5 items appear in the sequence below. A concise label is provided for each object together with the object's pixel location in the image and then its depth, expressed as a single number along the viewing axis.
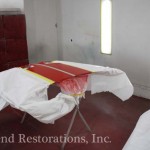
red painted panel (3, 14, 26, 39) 2.70
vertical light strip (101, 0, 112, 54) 2.72
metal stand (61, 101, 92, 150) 1.77
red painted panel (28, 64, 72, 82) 1.63
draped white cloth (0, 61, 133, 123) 1.48
